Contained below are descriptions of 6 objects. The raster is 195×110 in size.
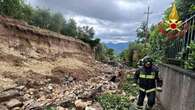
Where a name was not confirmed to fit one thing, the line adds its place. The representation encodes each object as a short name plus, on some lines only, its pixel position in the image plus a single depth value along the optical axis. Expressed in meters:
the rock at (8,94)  4.94
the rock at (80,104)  4.43
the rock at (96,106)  4.40
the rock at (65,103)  4.83
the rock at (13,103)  4.72
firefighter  3.74
